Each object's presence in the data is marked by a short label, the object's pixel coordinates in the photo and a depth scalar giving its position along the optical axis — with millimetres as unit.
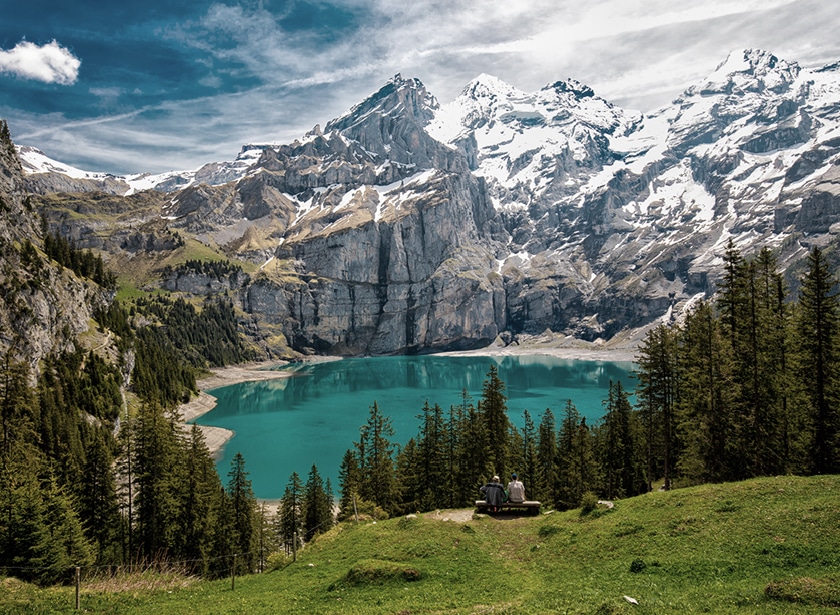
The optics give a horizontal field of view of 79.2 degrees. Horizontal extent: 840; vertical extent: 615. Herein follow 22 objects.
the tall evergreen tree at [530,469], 58353
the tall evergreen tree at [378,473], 55375
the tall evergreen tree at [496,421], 53500
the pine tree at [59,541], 33375
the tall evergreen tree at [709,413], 36844
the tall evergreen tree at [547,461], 57828
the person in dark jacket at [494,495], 29516
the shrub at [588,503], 26984
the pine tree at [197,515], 47938
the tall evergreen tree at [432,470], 53156
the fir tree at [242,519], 52822
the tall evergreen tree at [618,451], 56188
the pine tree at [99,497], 46500
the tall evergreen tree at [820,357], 33438
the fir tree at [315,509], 58781
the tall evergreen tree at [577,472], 52875
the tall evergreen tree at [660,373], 44031
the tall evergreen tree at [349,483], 54375
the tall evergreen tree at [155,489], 46562
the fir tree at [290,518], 57781
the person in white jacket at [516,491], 29391
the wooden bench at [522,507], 29500
